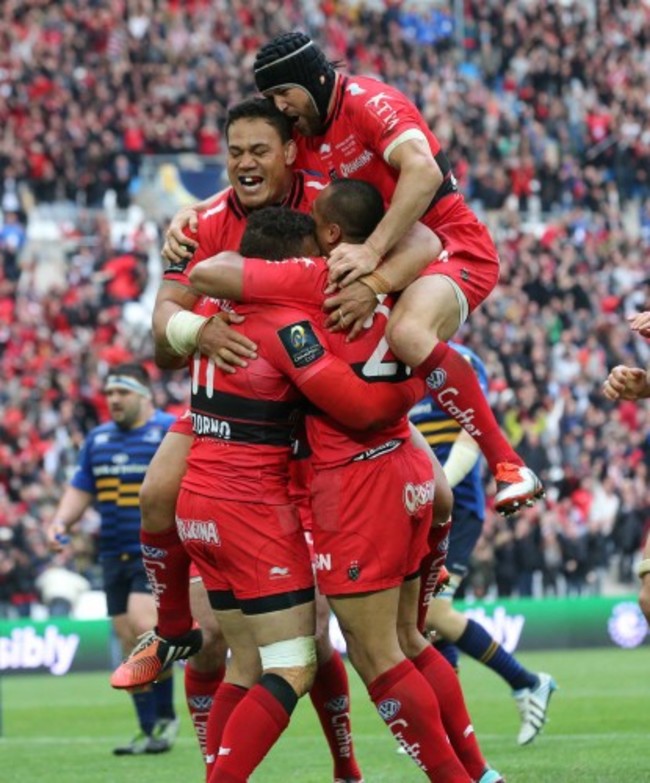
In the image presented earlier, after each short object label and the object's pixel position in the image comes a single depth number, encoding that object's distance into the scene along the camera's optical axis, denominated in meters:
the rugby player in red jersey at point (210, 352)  15.77
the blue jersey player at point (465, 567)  23.33
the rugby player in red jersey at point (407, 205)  15.16
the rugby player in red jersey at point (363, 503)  14.80
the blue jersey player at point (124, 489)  26.20
